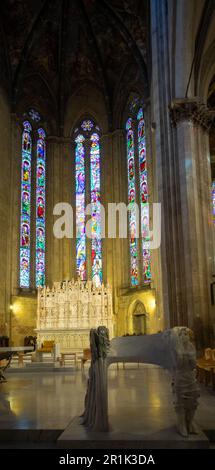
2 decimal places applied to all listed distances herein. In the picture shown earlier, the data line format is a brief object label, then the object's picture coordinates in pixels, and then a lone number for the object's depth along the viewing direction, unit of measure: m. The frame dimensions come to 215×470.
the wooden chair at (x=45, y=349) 16.52
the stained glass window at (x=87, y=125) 30.30
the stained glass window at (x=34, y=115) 29.16
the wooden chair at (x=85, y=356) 14.48
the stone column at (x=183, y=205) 14.02
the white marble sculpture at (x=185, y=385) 4.80
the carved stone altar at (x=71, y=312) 20.58
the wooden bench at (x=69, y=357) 15.33
